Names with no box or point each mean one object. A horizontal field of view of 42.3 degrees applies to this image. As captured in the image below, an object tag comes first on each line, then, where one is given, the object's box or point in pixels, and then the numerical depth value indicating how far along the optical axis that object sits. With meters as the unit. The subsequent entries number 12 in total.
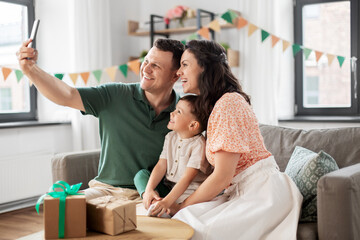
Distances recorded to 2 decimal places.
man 2.22
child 1.89
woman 1.72
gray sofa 1.78
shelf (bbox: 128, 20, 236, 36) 4.51
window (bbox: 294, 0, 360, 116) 4.28
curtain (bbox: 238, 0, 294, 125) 4.21
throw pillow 1.95
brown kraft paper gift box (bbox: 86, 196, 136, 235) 1.46
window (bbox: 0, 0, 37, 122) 4.45
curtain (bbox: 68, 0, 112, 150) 4.49
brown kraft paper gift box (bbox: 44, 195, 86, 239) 1.42
